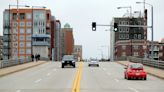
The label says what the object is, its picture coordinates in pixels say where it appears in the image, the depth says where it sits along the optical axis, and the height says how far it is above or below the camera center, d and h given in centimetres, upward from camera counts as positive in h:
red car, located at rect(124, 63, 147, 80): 3772 -264
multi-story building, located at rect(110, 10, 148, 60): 17800 -237
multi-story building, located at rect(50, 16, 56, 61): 18669 +112
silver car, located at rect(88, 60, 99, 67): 7174 -361
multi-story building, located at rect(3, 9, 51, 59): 17338 +369
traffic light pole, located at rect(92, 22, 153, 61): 5683 +169
